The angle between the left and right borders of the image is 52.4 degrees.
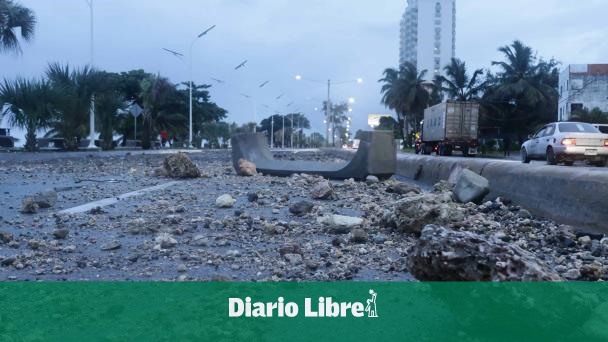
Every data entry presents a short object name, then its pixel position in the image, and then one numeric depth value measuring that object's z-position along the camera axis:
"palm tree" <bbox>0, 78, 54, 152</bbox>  27.22
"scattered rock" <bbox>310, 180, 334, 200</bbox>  8.47
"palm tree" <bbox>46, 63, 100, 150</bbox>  29.88
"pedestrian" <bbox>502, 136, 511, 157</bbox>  46.62
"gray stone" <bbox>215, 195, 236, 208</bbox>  7.43
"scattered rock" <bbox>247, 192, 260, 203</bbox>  8.06
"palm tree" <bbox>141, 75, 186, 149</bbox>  60.12
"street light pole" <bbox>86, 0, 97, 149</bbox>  33.25
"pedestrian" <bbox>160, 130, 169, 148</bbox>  56.40
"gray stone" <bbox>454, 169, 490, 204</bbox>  8.07
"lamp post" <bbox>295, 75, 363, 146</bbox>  67.43
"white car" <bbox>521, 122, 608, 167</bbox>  18.05
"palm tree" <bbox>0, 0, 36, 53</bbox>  29.09
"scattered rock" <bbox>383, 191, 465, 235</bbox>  5.52
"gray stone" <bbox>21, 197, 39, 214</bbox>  6.85
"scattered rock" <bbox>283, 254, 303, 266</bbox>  4.33
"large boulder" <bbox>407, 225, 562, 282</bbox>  2.85
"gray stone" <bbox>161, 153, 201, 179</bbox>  12.59
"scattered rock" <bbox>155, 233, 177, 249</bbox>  4.84
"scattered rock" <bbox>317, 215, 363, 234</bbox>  5.66
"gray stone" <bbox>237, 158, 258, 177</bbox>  13.28
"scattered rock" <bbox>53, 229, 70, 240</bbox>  5.23
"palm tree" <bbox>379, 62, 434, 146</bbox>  80.62
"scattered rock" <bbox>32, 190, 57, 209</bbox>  7.26
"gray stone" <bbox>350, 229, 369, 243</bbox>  5.16
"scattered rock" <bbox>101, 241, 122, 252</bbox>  4.80
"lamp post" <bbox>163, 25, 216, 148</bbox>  48.36
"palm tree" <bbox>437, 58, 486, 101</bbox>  71.25
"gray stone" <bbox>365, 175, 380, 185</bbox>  11.66
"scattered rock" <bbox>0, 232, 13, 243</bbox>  5.07
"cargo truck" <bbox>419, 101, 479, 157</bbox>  35.81
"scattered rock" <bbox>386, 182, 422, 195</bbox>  9.60
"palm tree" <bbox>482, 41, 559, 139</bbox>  60.50
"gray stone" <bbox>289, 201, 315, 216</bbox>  6.85
